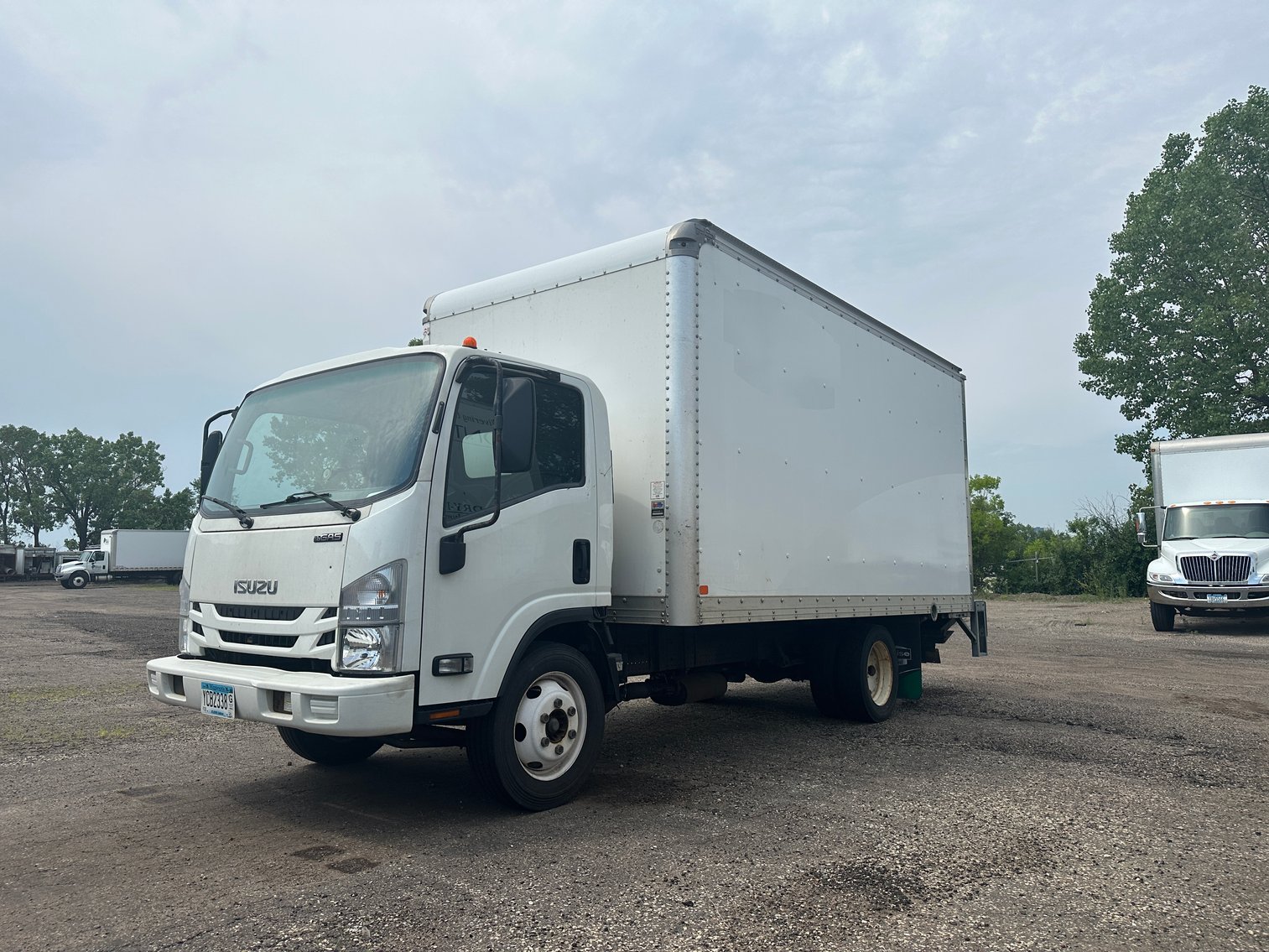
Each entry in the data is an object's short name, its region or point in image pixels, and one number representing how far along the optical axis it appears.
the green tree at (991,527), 52.22
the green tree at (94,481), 78.75
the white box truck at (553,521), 4.62
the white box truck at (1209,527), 17.67
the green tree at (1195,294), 27.44
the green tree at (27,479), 79.12
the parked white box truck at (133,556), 50.59
